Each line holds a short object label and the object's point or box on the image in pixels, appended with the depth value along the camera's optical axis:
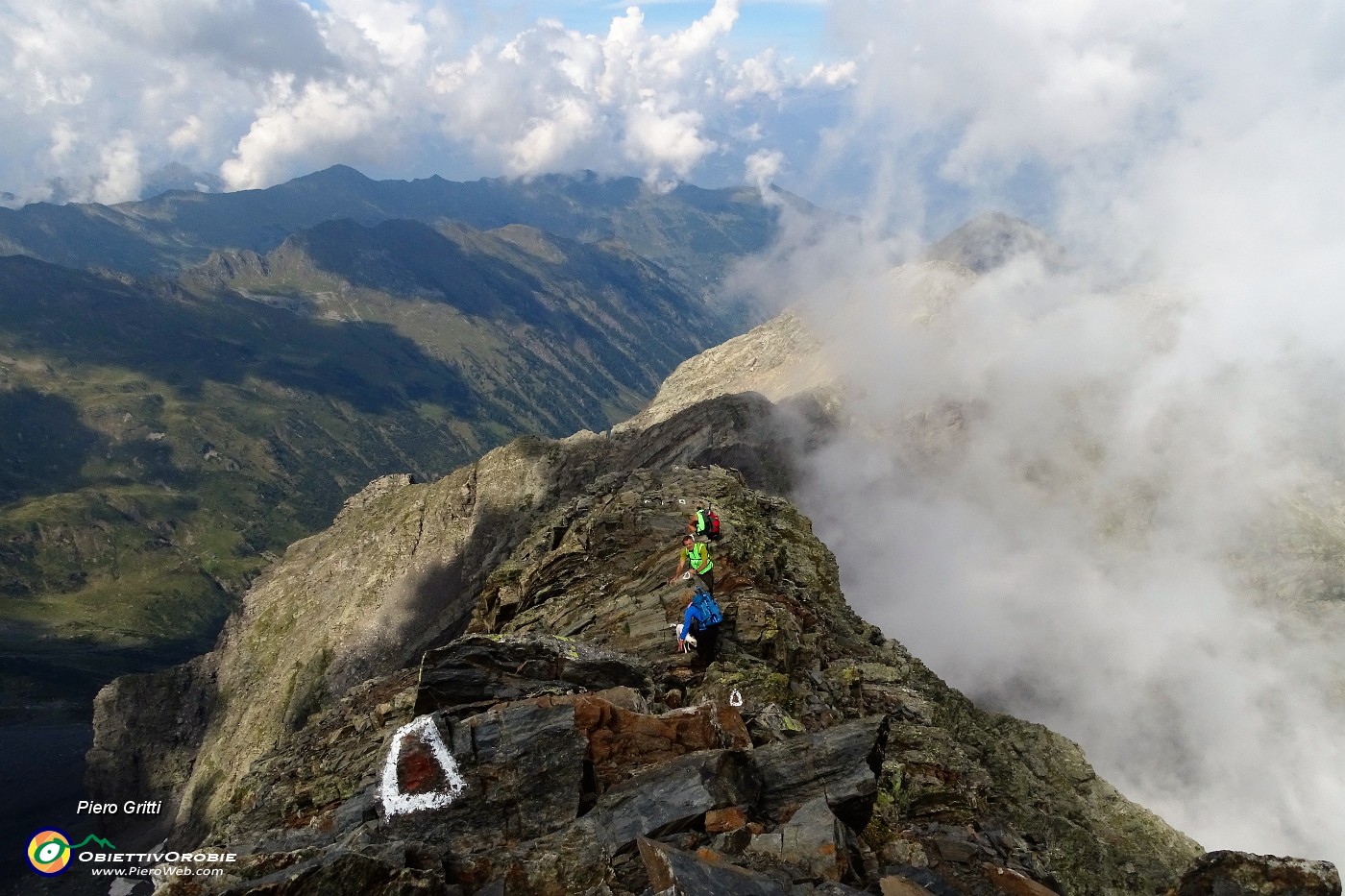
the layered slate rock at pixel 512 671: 29.72
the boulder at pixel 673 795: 21.38
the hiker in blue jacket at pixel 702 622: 36.97
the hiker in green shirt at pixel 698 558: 41.28
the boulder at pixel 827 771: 23.58
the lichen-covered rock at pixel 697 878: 18.05
